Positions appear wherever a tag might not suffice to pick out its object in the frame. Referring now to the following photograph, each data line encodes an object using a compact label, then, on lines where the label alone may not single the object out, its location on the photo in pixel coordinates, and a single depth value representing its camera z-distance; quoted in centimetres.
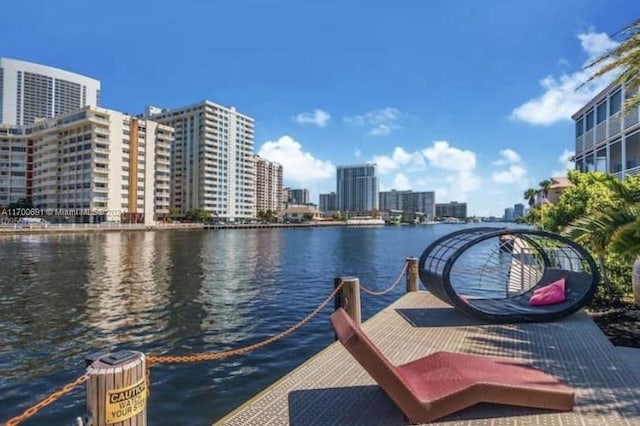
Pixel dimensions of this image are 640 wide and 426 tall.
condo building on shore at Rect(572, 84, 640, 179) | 2844
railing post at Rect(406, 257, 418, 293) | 1287
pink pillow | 973
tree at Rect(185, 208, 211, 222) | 12450
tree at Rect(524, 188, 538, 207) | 6994
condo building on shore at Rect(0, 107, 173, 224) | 10156
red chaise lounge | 446
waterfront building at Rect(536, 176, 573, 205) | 5607
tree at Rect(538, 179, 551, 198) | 5786
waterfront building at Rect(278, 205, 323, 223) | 18481
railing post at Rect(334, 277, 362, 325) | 880
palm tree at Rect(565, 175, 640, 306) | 819
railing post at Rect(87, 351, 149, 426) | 329
